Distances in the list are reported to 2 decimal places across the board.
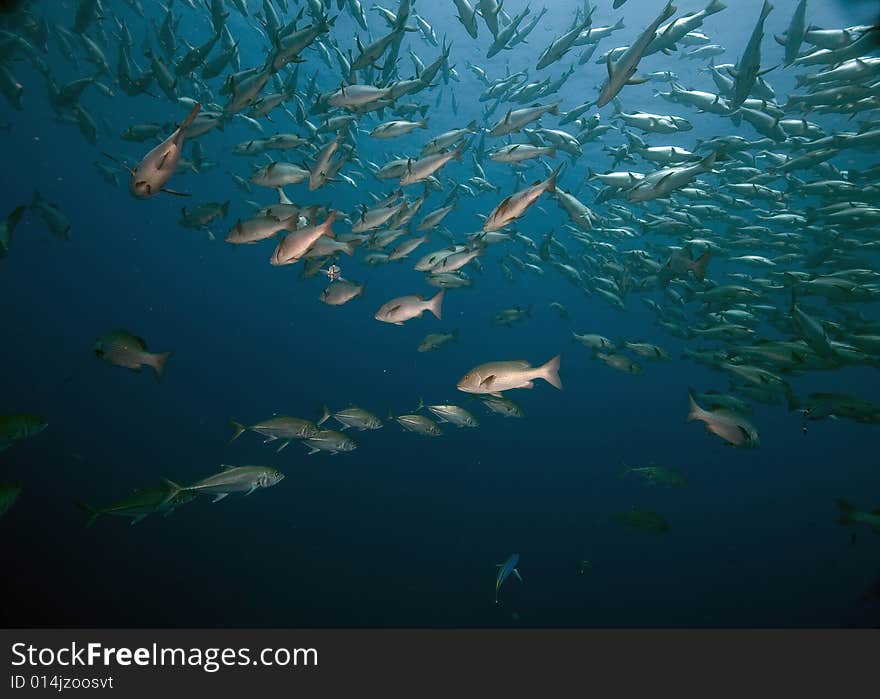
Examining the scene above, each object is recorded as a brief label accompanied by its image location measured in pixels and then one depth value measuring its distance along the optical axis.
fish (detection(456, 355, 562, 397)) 3.53
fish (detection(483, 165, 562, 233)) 3.39
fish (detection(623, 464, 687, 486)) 7.14
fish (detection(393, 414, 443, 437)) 5.81
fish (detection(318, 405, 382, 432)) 5.61
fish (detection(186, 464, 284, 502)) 4.22
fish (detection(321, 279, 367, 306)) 5.52
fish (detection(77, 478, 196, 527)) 3.95
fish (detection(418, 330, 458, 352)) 7.66
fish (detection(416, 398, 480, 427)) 5.52
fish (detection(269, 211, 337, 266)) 3.87
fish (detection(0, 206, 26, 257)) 5.25
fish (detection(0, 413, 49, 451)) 3.83
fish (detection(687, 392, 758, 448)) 4.34
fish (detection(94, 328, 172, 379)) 4.16
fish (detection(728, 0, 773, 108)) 5.29
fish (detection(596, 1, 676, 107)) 3.65
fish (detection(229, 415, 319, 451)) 4.93
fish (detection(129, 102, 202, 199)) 2.72
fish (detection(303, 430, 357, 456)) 5.29
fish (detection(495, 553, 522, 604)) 5.04
